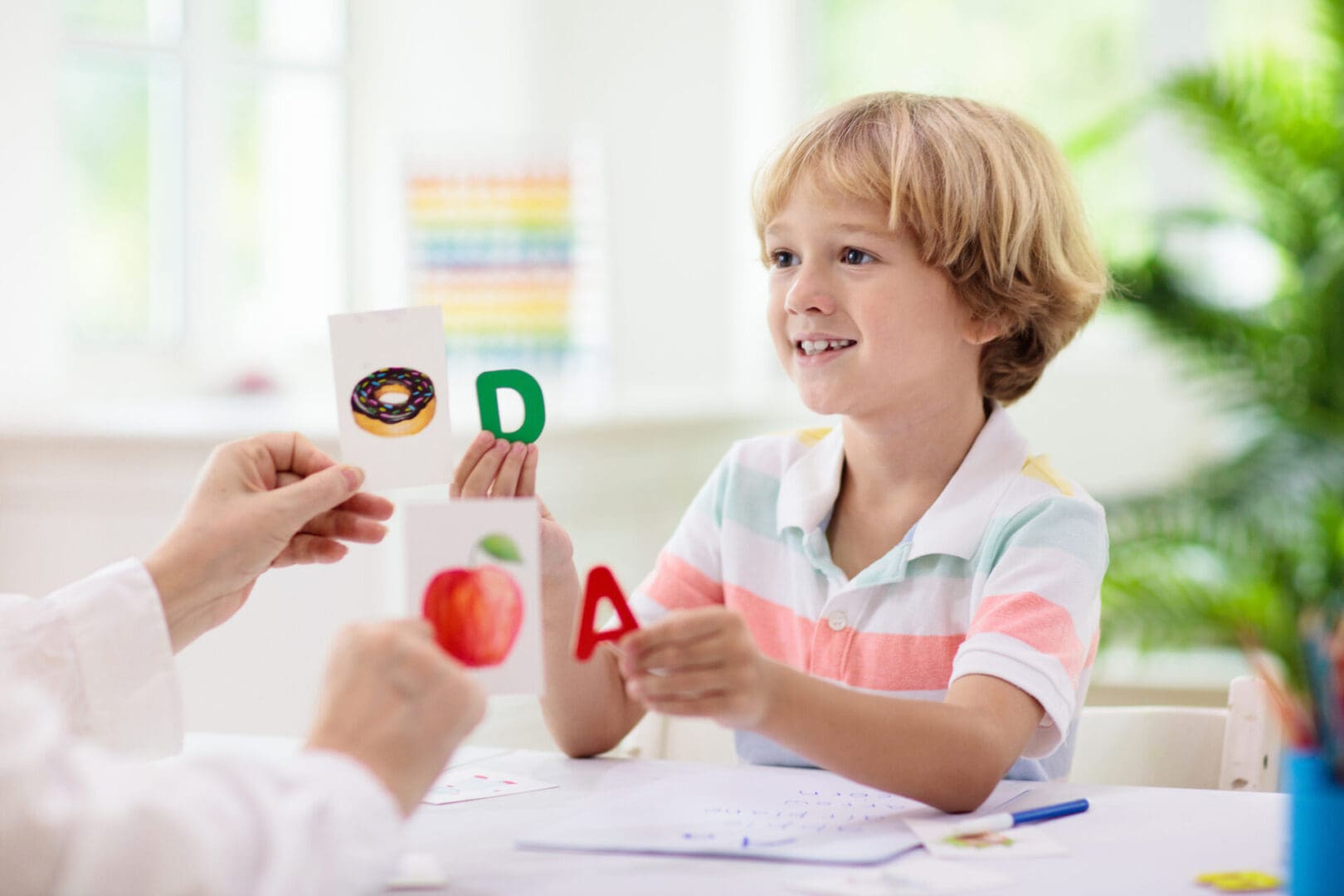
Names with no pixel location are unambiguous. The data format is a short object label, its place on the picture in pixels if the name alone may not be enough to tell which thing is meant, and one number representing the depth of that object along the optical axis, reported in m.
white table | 1.51
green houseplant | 3.04
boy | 1.74
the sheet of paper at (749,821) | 1.56
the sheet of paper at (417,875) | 1.52
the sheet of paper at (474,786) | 1.68
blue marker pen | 1.59
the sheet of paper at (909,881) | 1.50
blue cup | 1.42
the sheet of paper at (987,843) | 1.56
